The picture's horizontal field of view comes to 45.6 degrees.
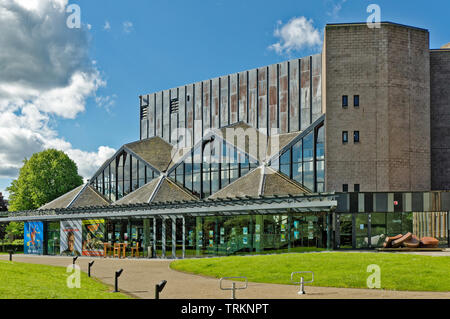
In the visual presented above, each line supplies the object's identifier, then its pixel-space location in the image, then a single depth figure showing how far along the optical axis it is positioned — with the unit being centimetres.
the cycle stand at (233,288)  1712
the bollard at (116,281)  1932
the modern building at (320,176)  3672
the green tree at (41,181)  6819
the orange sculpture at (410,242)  3425
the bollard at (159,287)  1442
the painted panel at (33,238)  5379
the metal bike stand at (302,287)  1850
